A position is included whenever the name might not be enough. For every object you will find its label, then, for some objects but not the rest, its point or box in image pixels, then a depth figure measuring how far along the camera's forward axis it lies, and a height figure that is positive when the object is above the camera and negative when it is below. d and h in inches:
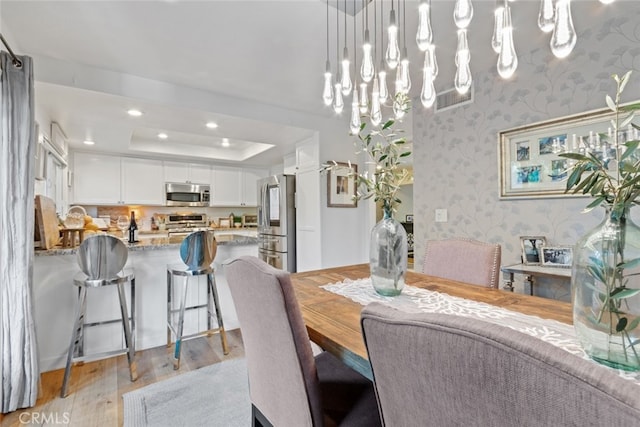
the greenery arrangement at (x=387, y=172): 48.3 +7.1
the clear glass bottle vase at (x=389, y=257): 48.7 -7.1
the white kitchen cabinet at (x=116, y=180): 175.3 +22.4
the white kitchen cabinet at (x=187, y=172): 203.3 +30.5
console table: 74.1 -15.3
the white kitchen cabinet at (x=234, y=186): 221.5 +22.8
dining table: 33.5 -14.5
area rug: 63.9 -44.3
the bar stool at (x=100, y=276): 74.4 -15.8
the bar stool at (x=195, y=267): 86.2 -16.3
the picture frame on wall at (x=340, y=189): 147.0 +12.8
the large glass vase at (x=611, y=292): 24.9 -6.9
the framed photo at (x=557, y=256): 79.7 -11.8
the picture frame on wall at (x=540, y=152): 78.6 +18.8
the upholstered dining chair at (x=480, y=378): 12.2 -8.0
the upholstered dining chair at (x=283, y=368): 32.1 -18.7
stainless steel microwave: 201.6 +14.9
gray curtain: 64.8 -4.8
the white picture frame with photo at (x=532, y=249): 85.2 -10.4
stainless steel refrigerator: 162.1 -3.6
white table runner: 32.5 -14.1
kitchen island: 83.8 -27.0
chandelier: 40.5 +28.4
